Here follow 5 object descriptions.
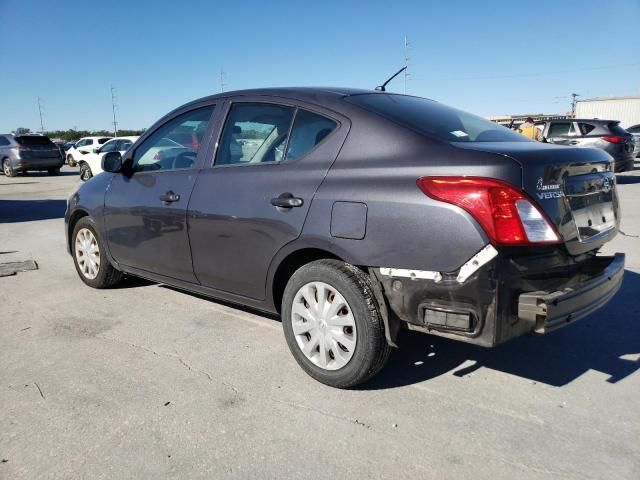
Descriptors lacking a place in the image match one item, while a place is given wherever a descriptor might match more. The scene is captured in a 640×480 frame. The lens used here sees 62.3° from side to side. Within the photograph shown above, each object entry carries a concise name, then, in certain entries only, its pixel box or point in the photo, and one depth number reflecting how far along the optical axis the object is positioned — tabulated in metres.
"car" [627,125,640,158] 21.62
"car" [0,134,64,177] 20.05
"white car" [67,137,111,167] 23.64
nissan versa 2.47
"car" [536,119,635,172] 13.59
